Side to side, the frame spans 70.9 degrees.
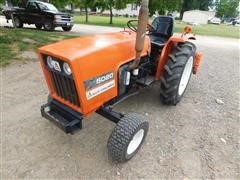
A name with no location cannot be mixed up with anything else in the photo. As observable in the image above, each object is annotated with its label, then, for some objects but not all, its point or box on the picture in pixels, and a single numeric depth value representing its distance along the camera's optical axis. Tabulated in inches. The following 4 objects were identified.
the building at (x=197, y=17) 1336.1
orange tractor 68.4
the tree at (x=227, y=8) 2018.8
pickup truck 380.2
